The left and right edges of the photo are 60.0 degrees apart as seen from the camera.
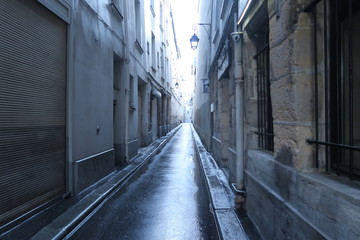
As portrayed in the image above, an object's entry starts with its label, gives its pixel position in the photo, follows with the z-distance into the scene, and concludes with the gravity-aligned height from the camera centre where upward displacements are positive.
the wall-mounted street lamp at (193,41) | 13.02 +3.39
